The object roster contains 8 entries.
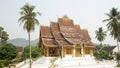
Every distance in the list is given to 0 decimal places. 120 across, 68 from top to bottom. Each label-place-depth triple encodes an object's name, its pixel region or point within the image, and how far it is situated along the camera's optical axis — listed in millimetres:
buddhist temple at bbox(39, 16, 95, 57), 44812
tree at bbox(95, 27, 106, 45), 78438
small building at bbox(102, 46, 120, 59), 81388
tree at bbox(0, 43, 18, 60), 51125
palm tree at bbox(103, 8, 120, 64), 49741
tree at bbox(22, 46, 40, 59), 59456
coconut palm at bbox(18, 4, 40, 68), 36875
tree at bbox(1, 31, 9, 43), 64681
